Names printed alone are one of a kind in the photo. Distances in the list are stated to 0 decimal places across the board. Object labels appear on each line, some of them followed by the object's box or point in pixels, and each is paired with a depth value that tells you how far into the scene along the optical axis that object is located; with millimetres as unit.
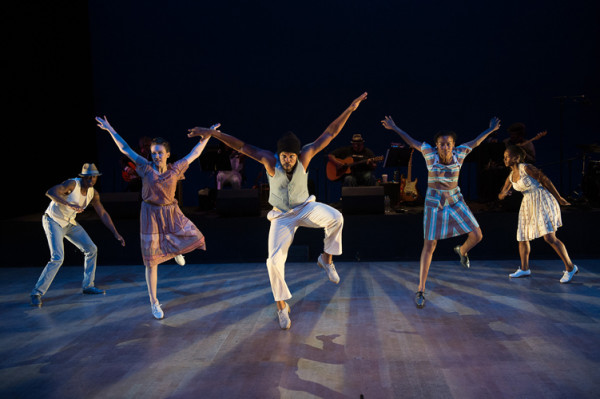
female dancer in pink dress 4656
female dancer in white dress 5641
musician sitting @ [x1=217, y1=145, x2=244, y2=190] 9023
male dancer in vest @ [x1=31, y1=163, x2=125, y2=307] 5305
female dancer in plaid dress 4793
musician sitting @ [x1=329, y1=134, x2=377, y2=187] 8852
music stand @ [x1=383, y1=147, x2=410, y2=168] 8570
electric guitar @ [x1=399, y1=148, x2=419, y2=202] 9195
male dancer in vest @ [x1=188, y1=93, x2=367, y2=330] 4301
